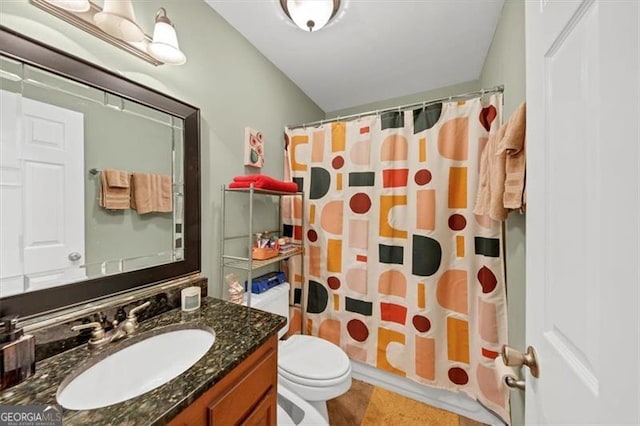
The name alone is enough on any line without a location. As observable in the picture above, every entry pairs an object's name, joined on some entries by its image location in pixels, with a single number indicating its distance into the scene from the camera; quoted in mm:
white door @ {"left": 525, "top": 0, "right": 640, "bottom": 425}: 304
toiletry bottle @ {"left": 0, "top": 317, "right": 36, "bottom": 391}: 610
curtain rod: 1354
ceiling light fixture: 1196
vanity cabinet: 642
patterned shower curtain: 1419
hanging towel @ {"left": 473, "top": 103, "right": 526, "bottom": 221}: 941
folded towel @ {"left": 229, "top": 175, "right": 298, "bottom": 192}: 1375
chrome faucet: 796
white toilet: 1201
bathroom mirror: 717
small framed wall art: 1570
